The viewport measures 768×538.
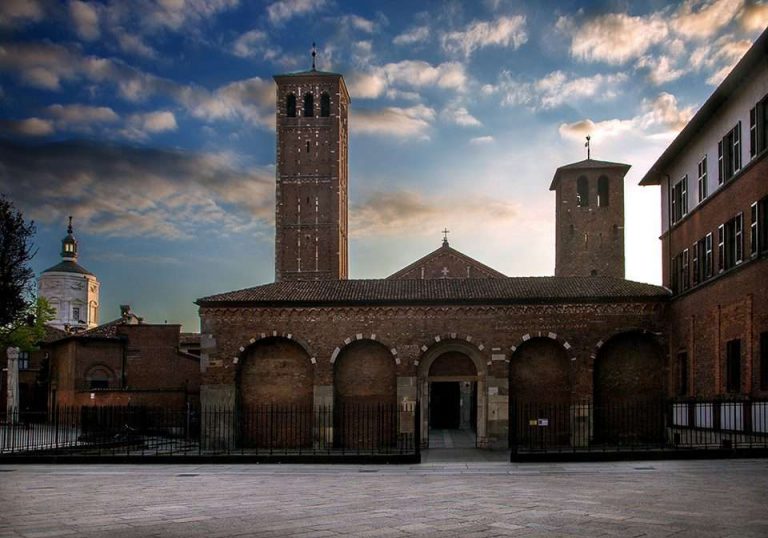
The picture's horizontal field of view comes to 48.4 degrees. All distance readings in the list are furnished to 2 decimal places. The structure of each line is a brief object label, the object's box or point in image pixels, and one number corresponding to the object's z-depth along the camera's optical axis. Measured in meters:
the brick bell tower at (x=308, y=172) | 58.19
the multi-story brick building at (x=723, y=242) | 22.81
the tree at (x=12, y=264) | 37.03
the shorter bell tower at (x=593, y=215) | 49.56
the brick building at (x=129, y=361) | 47.16
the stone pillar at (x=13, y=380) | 46.19
